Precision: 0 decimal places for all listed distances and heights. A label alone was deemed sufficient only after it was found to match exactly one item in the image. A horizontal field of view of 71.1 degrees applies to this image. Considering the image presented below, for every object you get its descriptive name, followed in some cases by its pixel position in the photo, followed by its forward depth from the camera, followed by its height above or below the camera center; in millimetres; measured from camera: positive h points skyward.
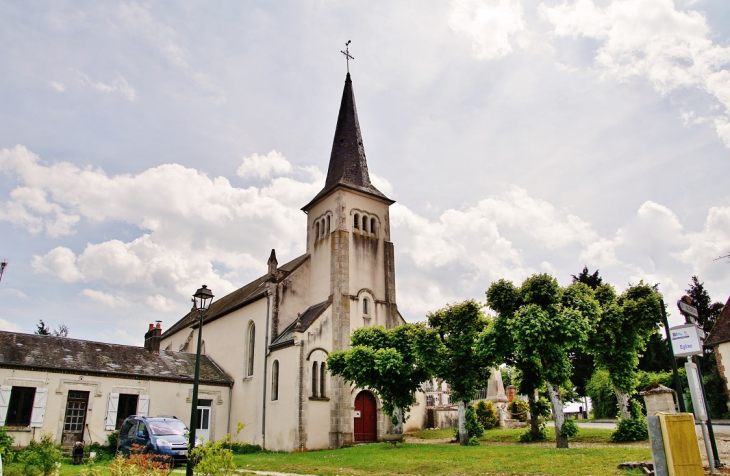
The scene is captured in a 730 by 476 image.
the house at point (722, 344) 29438 +2923
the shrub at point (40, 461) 12680 -1205
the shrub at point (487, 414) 29984 -721
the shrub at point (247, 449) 26156 -2088
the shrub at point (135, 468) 8016 -947
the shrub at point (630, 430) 18438 -1105
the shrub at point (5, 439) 20414 -1034
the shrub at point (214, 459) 8031 -777
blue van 17625 -955
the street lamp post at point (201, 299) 13422 +2822
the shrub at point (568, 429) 17250 -950
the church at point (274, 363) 24500 +2343
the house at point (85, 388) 23453 +1093
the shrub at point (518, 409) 31214 -491
